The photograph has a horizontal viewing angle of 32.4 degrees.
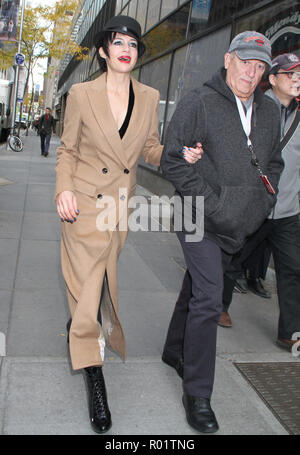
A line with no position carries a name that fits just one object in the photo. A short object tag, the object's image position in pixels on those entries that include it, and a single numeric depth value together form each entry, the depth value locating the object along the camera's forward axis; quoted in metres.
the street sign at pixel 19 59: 22.09
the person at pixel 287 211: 4.02
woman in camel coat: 2.86
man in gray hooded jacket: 2.81
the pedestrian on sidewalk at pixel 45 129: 20.82
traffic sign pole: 22.45
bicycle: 21.50
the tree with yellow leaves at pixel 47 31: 28.75
